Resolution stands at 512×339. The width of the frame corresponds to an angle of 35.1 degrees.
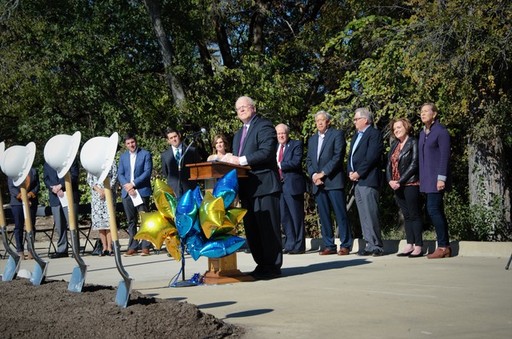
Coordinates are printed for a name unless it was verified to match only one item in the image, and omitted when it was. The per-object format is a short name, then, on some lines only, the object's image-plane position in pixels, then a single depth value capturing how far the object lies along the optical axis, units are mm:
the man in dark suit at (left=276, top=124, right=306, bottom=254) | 13336
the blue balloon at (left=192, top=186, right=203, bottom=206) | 8653
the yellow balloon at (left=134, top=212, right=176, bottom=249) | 8742
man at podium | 9156
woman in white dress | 14789
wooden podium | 8844
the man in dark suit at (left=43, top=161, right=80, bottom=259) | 14766
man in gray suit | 12133
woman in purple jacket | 11172
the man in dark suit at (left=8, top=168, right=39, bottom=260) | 15084
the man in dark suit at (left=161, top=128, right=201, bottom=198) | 13664
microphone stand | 8805
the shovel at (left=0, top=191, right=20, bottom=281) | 8407
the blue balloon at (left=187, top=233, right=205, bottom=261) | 8578
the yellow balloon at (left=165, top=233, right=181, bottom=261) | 8773
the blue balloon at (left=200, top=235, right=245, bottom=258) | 8555
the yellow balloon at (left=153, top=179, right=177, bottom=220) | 8797
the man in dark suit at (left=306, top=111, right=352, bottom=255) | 12633
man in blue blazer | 14242
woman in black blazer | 11641
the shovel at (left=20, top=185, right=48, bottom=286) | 7742
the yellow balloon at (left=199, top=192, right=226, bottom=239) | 8297
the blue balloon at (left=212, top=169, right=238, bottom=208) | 8531
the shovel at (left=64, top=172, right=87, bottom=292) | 6852
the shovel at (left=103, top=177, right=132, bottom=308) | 6055
